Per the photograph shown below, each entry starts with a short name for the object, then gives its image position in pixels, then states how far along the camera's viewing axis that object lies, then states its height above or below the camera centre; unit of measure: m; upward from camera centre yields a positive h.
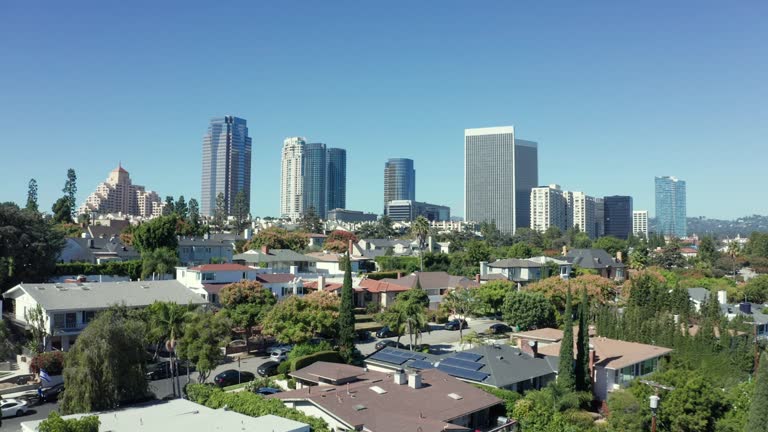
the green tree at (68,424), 22.28 -7.18
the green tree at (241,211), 155.52 +5.76
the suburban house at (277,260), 79.19 -3.67
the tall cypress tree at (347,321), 42.91 -6.36
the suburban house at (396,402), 25.41 -7.83
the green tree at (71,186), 138.00 +10.62
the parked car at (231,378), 38.59 -9.36
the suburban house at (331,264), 86.81 -4.62
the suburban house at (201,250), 83.38 -2.50
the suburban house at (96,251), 73.31 -2.39
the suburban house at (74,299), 44.12 -5.30
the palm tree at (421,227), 102.50 +0.96
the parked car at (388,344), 50.16 -9.32
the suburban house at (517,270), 84.94 -5.29
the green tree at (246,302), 49.03 -5.91
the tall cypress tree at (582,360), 36.16 -7.65
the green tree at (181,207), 155.00 +6.55
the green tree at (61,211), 120.44 +4.29
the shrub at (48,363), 37.38 -8.10
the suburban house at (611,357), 38.19 -8.28
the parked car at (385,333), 56.25 -9.34
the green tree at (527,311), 57.97 -7.47
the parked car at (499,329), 60.38 -9.65
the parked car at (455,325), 61.94 -9.52
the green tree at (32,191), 134.88 +9.11
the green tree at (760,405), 28.14 -8.02
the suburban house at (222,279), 56.90 -4.67
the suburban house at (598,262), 98.94 -4.90
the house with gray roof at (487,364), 34.34 -7.90
